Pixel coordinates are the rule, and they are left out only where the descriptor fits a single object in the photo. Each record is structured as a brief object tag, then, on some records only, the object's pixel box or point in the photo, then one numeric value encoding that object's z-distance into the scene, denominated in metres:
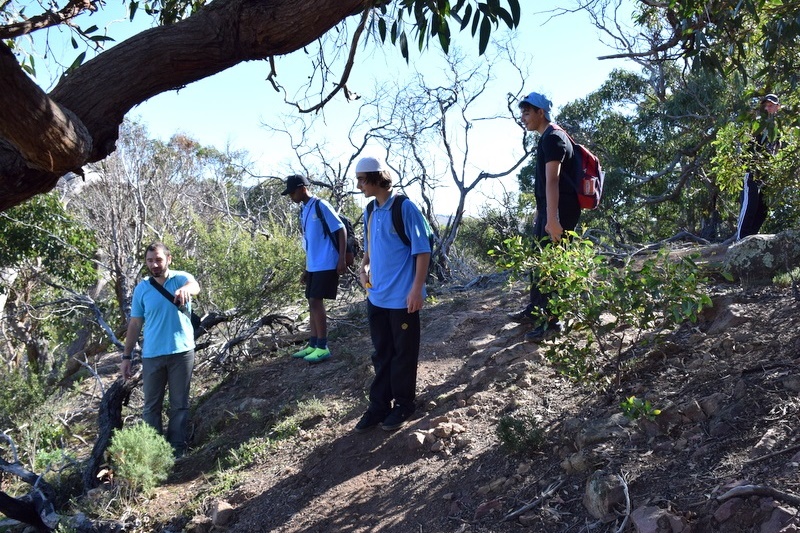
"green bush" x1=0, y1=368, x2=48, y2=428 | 8.26
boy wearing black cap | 5.98
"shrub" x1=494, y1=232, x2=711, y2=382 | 3.35
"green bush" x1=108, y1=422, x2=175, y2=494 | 4.76
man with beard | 5.50
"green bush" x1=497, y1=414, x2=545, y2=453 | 3.60
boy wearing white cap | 4.25
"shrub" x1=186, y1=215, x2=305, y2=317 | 7.23
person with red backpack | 4.37
